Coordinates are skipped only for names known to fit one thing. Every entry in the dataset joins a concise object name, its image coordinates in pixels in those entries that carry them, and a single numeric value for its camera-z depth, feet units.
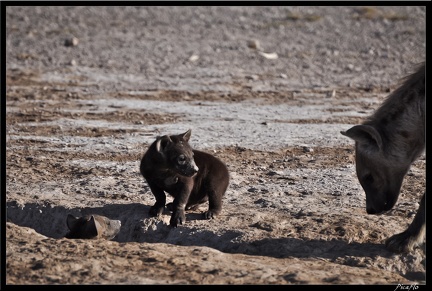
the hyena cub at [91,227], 43.11
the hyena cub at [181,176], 44.65
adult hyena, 40.42
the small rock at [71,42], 103.04
